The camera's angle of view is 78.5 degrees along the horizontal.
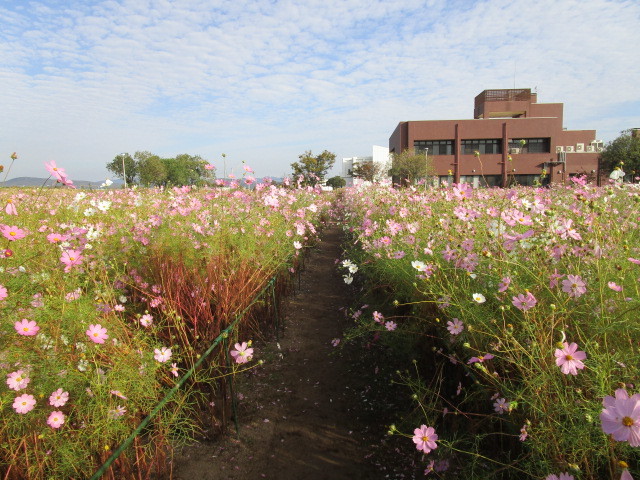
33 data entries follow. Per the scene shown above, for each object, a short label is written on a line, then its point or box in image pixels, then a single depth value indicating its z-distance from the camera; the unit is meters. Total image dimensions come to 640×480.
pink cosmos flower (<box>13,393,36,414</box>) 1.47
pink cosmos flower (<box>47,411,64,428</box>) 1.52
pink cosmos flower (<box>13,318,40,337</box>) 1.58
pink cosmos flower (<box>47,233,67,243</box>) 2.09
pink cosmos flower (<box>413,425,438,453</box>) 1.63
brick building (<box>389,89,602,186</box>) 36.28
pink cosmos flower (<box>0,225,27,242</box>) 1.76
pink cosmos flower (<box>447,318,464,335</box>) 1.95
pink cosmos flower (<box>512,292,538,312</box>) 1.53
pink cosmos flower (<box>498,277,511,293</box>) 1.70
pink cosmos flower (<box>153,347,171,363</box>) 2.04
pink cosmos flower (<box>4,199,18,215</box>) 1.99
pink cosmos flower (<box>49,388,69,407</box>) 1.58
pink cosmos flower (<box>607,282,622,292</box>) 1.52
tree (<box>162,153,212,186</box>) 61.42
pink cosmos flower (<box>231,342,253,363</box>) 2.38
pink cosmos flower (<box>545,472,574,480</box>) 1.11
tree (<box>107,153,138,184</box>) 58.25
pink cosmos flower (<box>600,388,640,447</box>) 0.87
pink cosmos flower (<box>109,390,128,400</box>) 1.69
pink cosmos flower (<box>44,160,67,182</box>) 2.34
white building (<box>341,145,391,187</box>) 58.91
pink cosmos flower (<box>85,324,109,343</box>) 1.80
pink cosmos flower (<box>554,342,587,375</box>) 1.24
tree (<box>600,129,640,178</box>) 28.46
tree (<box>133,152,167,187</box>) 51.53
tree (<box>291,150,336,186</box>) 40.31
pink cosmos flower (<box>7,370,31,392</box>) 1.49
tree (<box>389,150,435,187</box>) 29.83
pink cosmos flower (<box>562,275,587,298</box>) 1.56
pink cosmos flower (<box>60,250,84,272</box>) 2.05
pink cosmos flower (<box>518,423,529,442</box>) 1.37
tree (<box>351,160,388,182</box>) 38.96
